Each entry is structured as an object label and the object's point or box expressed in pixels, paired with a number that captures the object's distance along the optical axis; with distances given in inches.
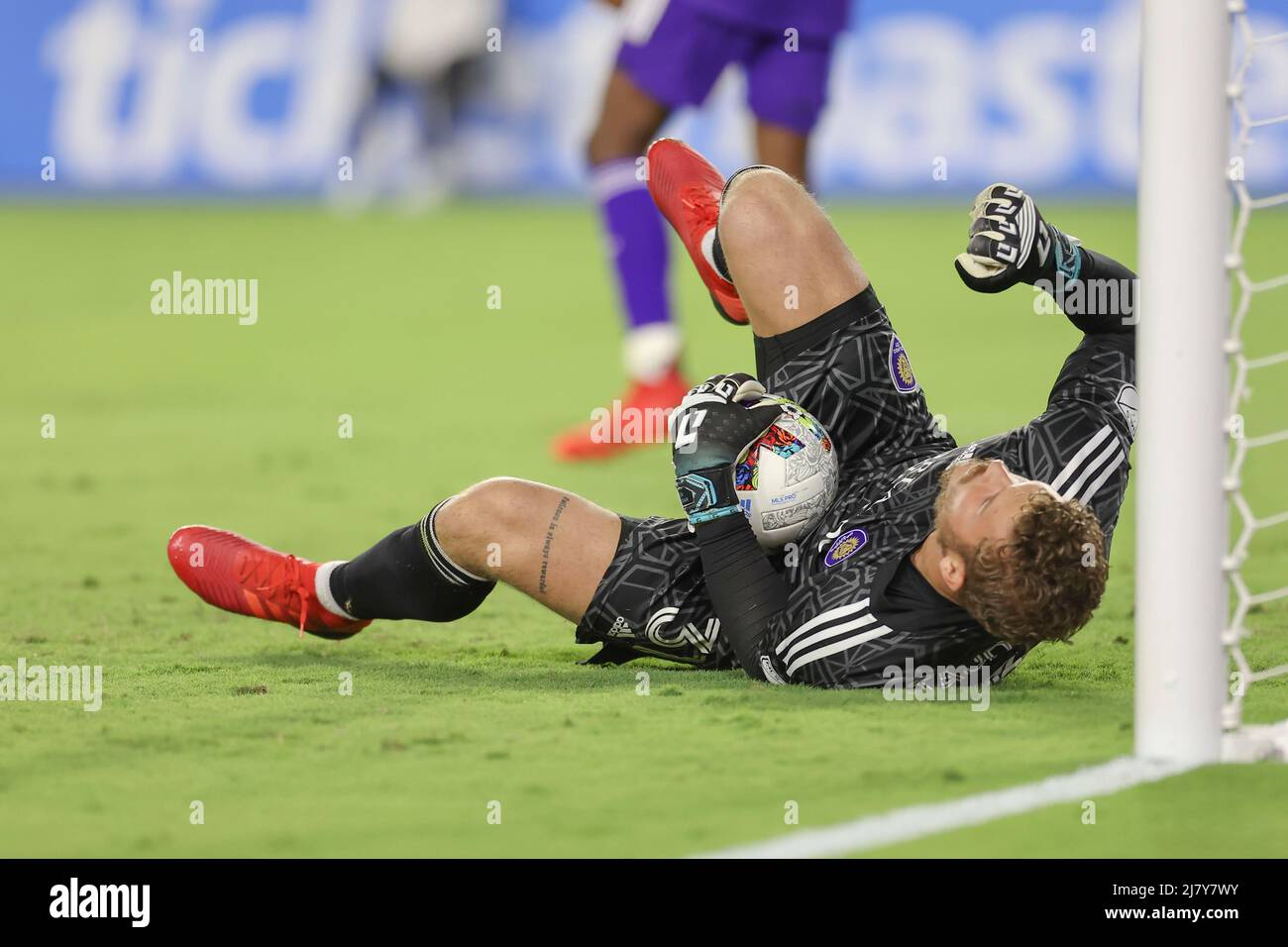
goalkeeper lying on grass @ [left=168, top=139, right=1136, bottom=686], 239.0
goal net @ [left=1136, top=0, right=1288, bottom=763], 212.5
